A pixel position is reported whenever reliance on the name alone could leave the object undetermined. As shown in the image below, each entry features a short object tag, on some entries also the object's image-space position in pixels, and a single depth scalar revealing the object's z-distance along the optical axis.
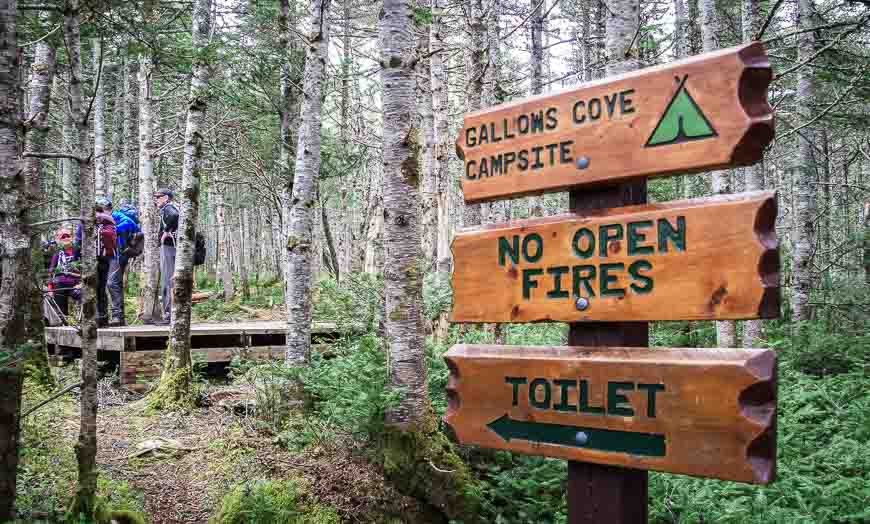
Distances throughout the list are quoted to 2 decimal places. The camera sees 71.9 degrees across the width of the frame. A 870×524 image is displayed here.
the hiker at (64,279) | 8.68
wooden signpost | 1.97
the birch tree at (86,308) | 3.88
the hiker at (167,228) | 9.94
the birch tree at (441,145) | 11.10
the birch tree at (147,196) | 12.70
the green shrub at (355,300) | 8.15
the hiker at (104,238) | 8.93
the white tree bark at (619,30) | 6.00
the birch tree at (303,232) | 6.47
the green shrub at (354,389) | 4.75
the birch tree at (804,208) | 9.59
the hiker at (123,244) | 9.85
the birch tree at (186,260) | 7.21
